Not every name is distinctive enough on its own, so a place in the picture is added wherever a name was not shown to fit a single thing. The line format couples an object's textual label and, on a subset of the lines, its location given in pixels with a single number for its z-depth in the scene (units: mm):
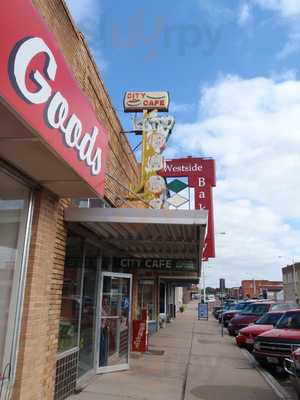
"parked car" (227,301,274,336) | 21188
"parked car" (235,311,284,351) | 15242
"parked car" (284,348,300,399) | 7247
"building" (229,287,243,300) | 124250
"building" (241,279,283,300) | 108250
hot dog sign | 13430
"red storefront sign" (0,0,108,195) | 3494
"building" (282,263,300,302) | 66188
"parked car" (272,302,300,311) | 20159
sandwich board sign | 36812
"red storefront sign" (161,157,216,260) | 16562
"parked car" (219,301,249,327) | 27081
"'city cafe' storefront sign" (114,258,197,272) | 11523
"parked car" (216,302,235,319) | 36406
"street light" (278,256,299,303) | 65762
